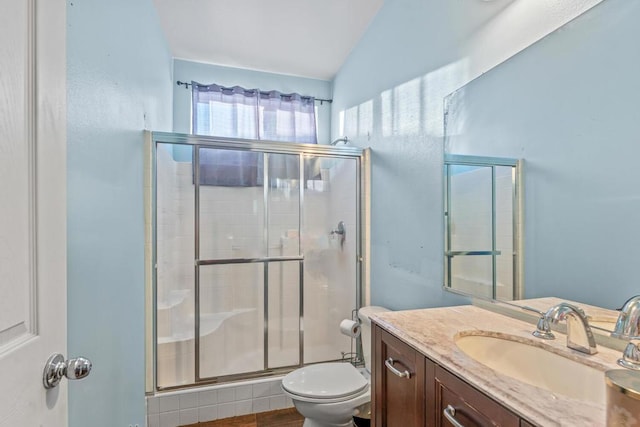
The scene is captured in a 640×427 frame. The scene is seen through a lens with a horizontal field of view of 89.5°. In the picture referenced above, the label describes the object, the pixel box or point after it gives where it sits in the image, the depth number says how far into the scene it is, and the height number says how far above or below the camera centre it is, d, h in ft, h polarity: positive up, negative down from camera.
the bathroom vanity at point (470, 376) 2.00 -1.25
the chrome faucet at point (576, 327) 2.65 -0.96
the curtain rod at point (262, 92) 9.59 +3.81
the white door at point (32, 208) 1.64 +0.04
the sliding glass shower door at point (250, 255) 6.93 -0.96
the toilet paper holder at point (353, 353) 7.91 -3.45
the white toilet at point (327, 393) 5.10 -2.88
